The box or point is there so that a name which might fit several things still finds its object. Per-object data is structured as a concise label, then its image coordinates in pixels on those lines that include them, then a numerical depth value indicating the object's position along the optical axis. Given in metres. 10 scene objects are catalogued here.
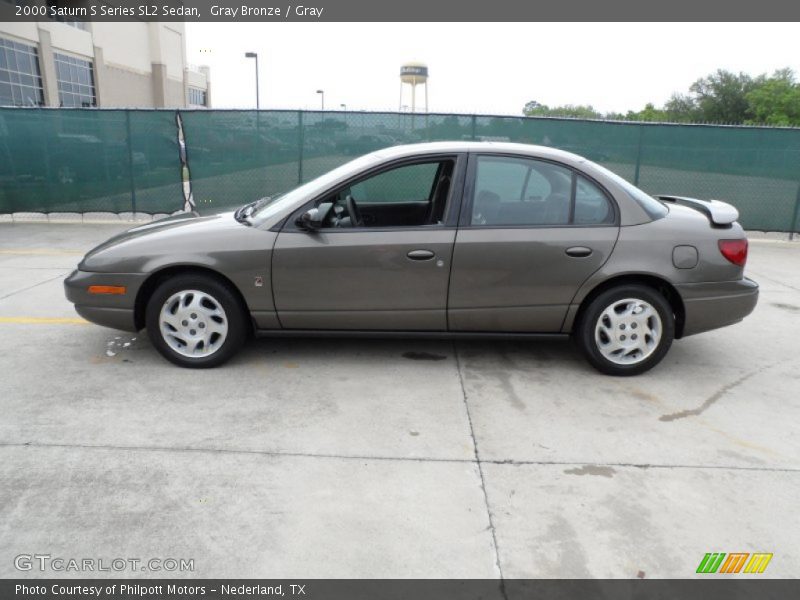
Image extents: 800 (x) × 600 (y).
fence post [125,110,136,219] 10.51
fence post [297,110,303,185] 10.35
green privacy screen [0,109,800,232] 10.16
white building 34.38
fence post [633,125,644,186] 10.17
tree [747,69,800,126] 42.38
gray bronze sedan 4.25
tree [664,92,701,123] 50.72
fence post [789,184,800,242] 10.22
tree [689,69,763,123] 48.38
